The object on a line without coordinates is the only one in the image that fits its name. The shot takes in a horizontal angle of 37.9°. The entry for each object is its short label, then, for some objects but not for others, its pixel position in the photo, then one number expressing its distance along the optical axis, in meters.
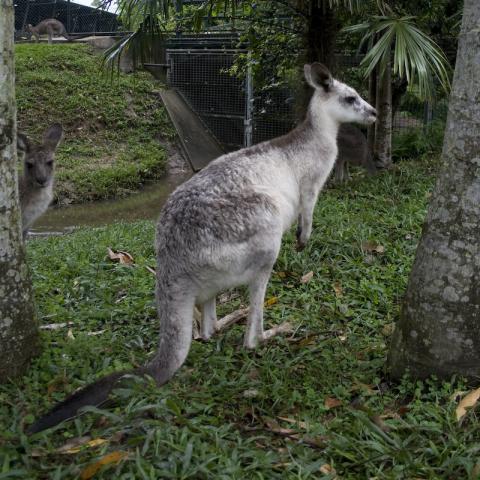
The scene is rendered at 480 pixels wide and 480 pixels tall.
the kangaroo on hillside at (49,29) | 17.12
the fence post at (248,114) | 12.24
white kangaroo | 3.39
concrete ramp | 13.37
